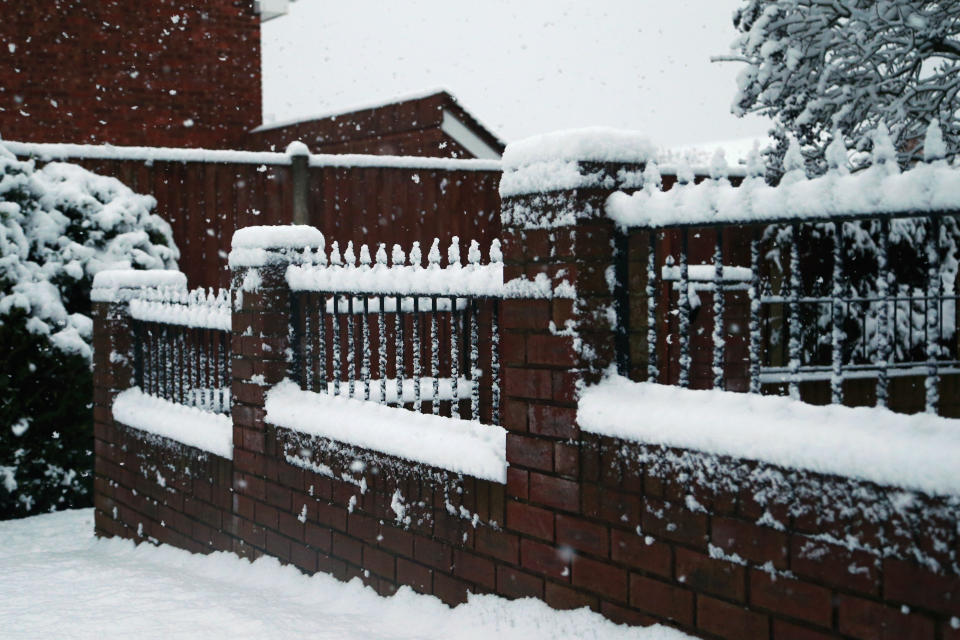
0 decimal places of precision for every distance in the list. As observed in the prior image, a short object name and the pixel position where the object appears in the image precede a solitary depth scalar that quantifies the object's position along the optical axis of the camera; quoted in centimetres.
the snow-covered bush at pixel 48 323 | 636
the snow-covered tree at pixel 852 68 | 870
